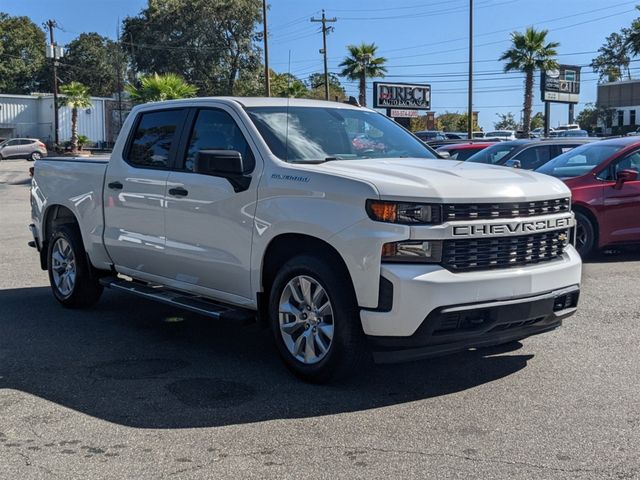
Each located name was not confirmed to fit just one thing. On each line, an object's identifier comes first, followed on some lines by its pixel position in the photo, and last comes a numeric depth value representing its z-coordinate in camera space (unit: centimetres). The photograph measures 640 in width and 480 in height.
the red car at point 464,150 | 1678
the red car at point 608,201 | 997
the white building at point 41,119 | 6034
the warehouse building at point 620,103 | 6988
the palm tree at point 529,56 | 4153
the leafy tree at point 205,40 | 5897
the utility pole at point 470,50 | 3775
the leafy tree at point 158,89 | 3069
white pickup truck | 461
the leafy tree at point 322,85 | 7600
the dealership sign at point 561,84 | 4034
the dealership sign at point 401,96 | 3944
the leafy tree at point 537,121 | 9445
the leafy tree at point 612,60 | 11031
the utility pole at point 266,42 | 3781
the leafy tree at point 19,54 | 8162
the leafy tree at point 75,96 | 4697
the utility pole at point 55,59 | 4582
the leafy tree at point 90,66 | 8606
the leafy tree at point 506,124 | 10061
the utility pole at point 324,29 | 5163
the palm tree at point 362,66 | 4869
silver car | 4912
